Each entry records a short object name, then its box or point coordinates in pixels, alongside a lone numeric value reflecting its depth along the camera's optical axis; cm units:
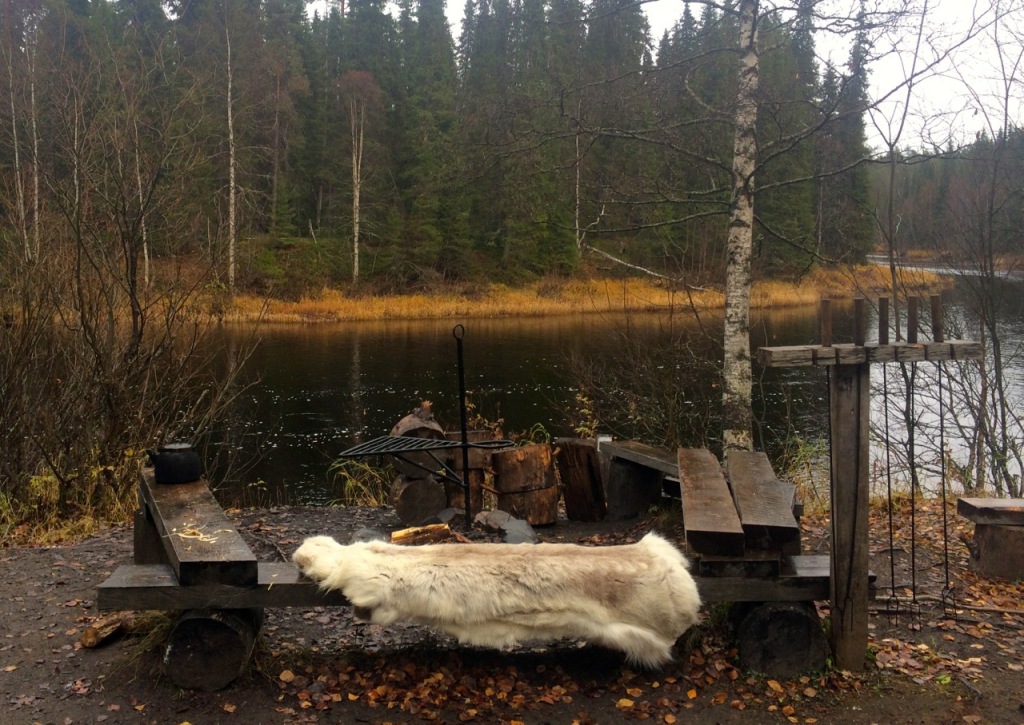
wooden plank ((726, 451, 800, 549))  388
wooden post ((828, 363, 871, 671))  389
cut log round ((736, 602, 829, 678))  392
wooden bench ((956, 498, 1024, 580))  521
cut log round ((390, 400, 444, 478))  648
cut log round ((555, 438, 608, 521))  692
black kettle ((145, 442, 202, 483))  469
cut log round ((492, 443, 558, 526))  682
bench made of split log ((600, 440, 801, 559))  386
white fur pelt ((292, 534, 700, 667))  376
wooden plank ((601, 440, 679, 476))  623
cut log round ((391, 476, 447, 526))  651
